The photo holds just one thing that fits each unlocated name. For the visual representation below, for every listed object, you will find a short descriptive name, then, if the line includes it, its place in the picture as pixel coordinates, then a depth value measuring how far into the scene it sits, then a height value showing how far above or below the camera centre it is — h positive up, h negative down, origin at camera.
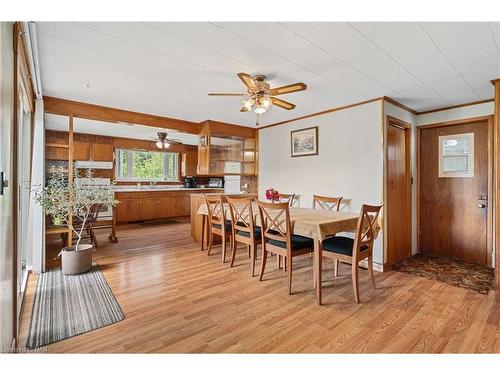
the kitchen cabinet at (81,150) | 5.89 +0.86
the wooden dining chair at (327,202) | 3.56 -0.22
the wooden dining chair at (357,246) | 2.32 -0.57
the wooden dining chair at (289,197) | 4.12 -0.16
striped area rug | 1.84 -1.04
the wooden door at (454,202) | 3.36 -0.20
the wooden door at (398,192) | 3.35 -0.06
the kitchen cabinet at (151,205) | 6.16 -0.46
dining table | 2.32 -0.36
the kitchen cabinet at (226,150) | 4.56 +0.72
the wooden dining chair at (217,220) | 3.41 -0.47
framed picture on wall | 4.07 +0.76
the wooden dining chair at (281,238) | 2.49 -0.53
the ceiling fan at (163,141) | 5.63 +1.07
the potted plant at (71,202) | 2.79 -0.17
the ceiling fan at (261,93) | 2.40 +0.93
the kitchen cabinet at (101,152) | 6.11 +0.86
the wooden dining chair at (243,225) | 2.94 -0.48
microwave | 7.68 +0.13
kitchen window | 6.81 +0.61
